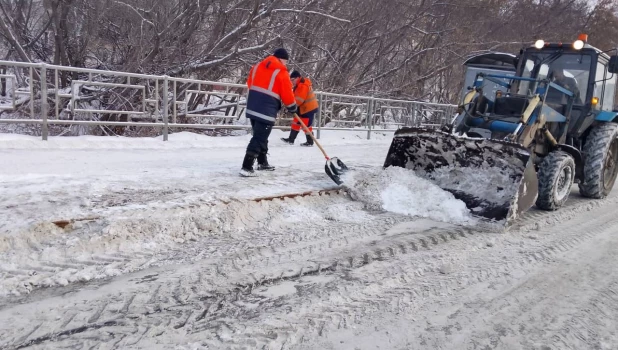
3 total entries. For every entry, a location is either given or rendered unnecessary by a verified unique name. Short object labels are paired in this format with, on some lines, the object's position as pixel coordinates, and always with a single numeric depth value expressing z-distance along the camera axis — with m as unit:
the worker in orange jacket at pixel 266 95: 5.57
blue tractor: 4.99
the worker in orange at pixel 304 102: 9.38
